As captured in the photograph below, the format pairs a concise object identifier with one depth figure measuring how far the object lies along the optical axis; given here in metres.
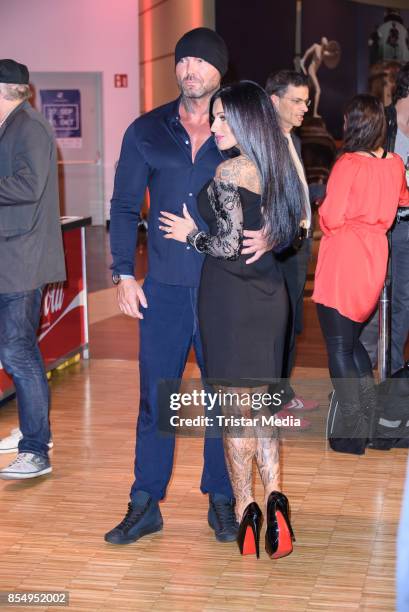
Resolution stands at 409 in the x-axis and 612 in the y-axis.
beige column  12.30
